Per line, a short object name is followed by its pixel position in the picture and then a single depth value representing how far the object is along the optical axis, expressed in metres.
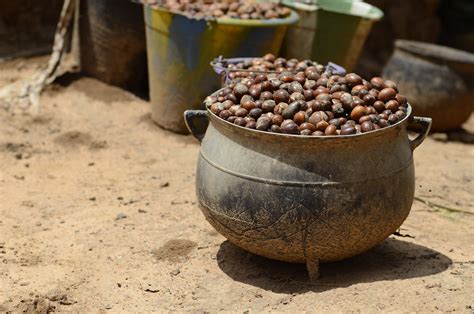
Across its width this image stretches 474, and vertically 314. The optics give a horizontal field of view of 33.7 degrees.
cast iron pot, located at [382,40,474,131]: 7.21
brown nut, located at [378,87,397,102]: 3.90
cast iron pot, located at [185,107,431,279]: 3.57
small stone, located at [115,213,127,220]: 4.83
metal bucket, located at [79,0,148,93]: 6.87
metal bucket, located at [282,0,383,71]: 6.79
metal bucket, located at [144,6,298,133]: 5.98
